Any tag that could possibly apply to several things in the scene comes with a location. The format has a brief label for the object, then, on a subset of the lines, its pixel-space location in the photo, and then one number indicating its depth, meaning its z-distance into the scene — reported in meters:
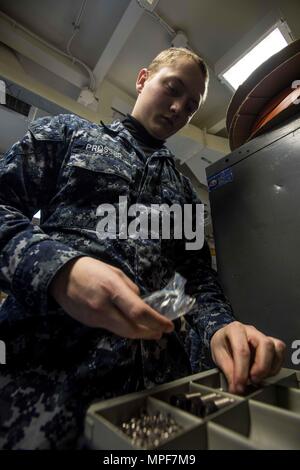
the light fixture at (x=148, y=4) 1.16
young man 0.33
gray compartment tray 0.24
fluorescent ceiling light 1.24
